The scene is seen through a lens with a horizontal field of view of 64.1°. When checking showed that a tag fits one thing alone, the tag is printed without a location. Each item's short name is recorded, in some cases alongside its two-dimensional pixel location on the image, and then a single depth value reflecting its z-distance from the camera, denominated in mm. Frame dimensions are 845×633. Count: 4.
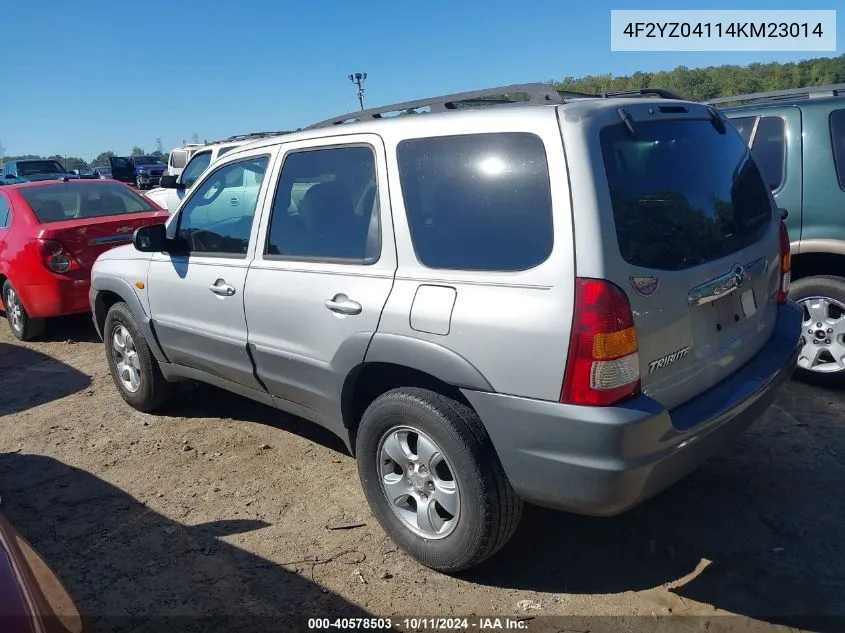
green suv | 4344
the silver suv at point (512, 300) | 2330
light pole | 28344
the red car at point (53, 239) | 6453
